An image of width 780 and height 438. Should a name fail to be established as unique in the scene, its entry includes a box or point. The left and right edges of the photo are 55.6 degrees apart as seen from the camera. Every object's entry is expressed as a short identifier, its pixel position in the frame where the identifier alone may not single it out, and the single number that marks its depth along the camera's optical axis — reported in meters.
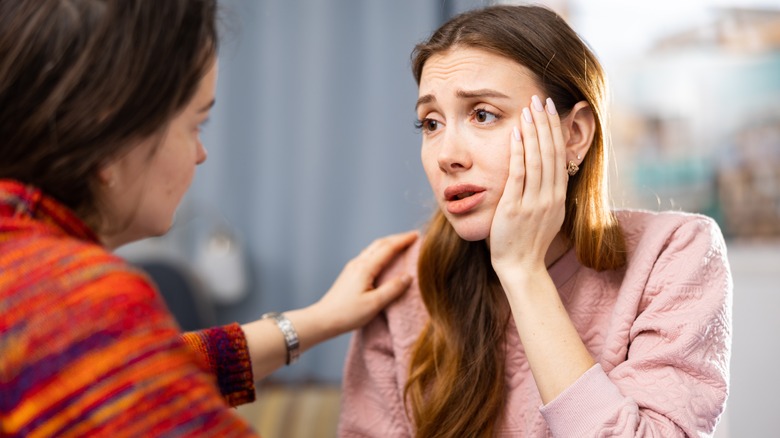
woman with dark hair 0.60
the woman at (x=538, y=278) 0.99
